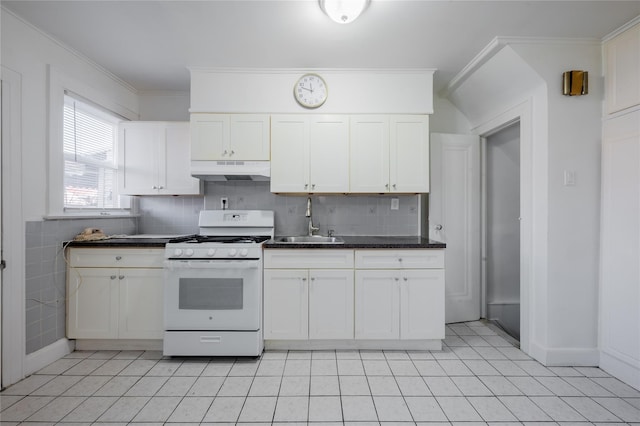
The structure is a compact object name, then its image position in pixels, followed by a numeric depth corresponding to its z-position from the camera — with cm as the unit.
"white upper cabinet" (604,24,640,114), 201
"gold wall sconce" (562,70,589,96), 221
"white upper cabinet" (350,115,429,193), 271
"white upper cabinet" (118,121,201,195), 293
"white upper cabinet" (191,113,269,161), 271
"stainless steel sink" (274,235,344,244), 298
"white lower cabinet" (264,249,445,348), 242
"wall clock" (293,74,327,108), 268
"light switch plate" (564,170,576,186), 224
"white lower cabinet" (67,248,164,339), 242
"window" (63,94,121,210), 252
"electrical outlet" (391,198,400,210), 309
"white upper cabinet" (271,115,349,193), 271
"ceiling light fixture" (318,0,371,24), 178
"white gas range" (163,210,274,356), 230
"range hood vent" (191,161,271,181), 271
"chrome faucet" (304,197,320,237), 295
